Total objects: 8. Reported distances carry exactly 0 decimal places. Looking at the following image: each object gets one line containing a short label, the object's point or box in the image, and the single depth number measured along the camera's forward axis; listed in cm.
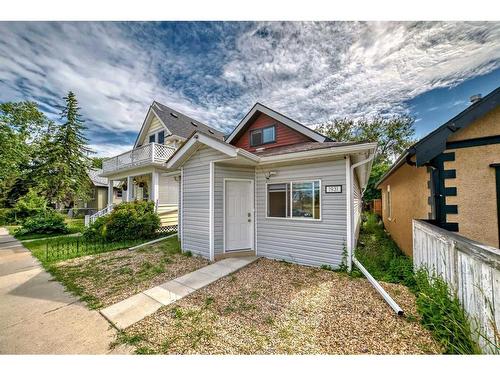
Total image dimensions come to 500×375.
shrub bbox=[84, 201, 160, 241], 790
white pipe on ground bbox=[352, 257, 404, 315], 272
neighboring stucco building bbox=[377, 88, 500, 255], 329
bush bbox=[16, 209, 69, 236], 1008
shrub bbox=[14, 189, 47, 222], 1238
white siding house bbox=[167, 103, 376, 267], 450
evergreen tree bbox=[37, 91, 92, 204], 1741
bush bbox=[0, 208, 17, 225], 1499
